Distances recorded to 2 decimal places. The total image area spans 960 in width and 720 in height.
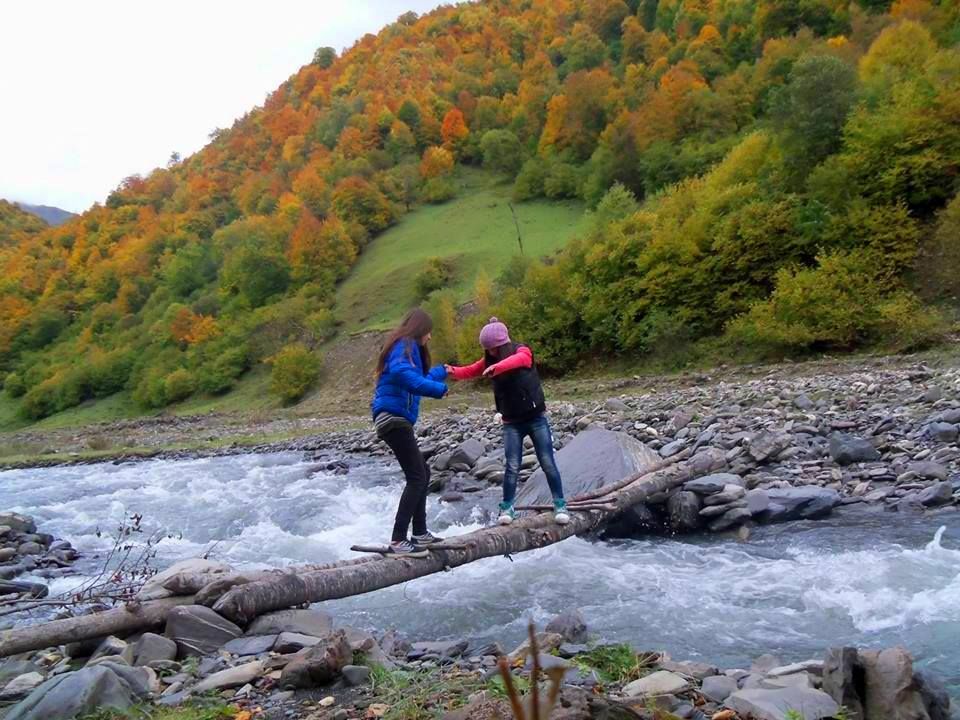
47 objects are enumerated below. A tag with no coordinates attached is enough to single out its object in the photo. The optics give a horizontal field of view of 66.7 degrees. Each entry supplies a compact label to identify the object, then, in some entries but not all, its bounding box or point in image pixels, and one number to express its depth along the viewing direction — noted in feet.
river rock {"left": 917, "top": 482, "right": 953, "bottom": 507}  32.42
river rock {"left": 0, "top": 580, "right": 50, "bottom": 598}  33.04
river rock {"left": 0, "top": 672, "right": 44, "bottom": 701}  18.39
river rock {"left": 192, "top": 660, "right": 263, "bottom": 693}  18.17
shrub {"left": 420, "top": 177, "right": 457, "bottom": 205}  313.12
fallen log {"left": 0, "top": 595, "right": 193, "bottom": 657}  19.75
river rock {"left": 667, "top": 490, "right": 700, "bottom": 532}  34.86
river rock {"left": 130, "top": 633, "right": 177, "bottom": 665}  20.49
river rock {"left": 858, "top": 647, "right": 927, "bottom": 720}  14.23
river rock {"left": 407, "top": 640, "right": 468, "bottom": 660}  20.74
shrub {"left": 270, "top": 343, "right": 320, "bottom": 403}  185.98
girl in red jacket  28.45
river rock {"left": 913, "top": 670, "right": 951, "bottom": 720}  14.49
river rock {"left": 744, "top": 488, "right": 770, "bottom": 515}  34.32
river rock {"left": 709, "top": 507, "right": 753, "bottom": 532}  33.91
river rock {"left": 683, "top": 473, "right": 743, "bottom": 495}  36.09
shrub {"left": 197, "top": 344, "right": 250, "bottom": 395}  230.27
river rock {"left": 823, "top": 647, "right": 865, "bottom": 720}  14.49
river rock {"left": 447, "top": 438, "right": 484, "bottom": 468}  54.80
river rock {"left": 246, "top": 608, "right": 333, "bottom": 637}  22.71
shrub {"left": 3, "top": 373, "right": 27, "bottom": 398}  295.07
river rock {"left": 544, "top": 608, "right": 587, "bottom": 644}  20.99
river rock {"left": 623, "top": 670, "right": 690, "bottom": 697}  15.43
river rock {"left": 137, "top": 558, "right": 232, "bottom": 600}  23.73
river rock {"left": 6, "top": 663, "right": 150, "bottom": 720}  15.75
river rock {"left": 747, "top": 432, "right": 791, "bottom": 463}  41.24
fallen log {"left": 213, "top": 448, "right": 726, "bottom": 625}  22.94
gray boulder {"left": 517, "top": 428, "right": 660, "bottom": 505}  37.78
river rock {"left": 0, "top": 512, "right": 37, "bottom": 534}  47.65
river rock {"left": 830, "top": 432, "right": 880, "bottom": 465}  39.06
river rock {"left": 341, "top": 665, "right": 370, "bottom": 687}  17.88
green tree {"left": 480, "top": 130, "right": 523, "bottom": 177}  318.04
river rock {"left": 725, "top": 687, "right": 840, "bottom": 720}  13.92
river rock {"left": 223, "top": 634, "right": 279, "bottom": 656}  20.95
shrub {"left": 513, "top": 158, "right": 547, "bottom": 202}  280.51
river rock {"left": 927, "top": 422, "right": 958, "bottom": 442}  38.55
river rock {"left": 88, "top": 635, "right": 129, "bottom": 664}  20.59
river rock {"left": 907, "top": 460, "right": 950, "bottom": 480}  34.83
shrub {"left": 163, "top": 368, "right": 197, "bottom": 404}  236.02
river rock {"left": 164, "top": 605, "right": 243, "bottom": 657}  21.49
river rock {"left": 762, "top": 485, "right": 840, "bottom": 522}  34.01
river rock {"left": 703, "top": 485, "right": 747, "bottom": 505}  35.17
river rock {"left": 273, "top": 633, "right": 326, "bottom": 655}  20.97
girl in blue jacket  24.61
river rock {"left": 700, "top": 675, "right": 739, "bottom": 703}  15.38
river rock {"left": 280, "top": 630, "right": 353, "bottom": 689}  17.92
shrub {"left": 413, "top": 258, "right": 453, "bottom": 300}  204.33
